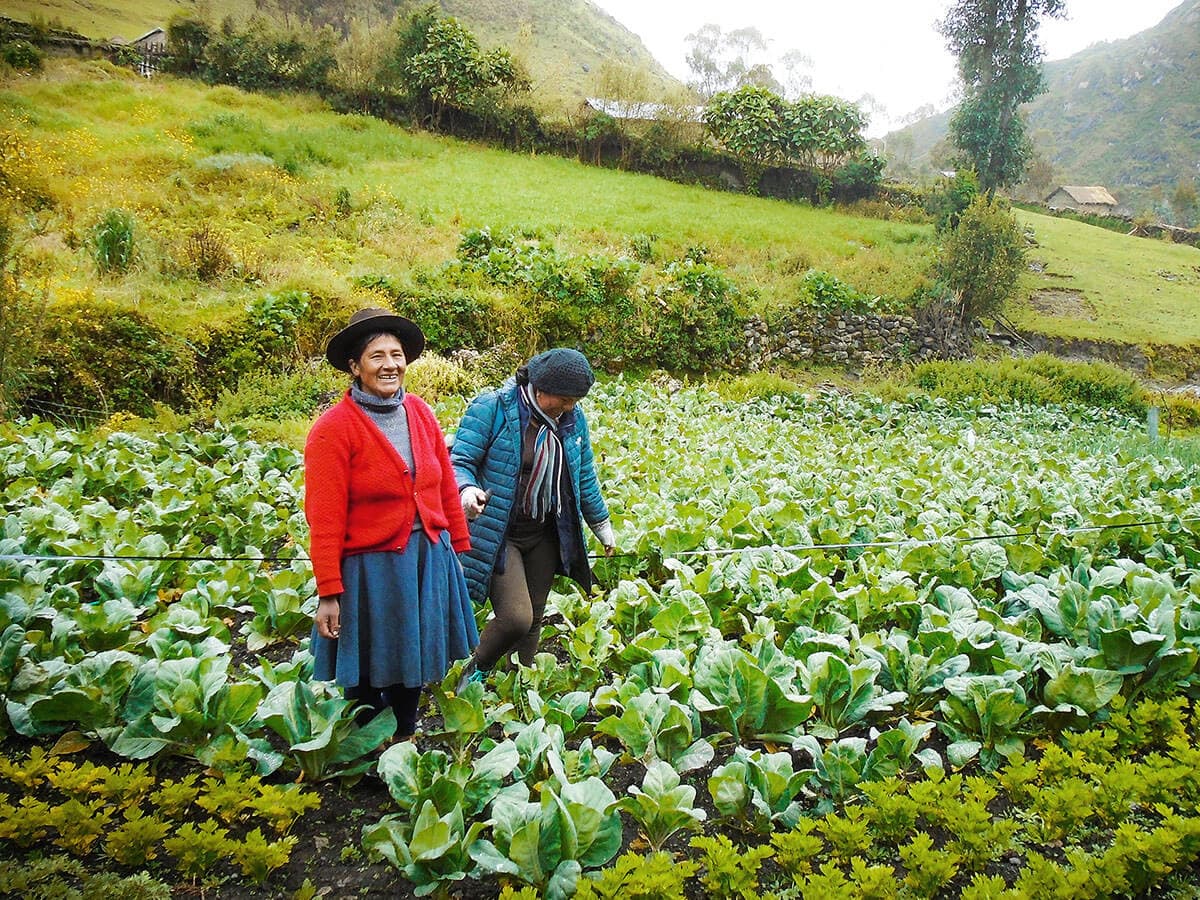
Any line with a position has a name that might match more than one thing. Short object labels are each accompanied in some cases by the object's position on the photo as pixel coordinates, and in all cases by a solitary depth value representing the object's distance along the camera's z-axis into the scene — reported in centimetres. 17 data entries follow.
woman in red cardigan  218
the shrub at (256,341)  824
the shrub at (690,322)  1298
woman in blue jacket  279
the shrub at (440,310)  1092
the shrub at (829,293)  1525
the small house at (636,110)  2486
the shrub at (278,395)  793
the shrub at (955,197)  1994
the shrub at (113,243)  877
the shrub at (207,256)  973
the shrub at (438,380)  927
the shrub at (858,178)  2592
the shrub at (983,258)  1535
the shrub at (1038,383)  1273
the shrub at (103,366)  702
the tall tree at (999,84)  2342
